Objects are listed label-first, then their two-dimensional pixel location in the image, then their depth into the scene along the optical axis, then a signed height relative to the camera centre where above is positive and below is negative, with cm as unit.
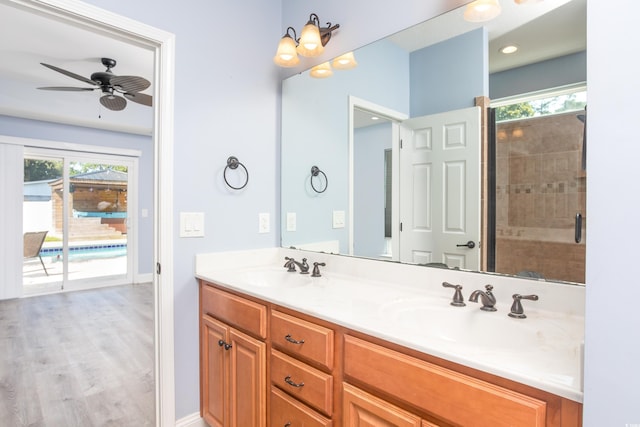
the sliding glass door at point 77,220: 481 -17
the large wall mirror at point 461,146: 111 +27
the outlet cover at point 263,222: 204 -8
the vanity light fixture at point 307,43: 169 +86
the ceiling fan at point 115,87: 310 +118
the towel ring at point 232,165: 188 +25
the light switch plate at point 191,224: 173 -8
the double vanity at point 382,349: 73 -39
